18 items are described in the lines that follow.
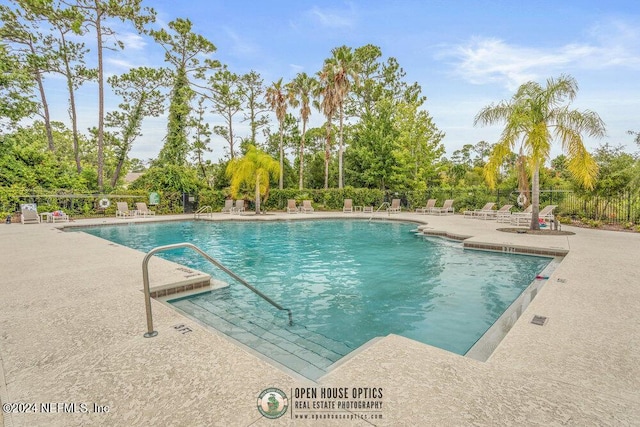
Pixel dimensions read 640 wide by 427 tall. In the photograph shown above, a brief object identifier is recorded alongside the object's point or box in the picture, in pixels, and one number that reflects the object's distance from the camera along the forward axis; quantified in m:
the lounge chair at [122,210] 17.58
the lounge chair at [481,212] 16.27
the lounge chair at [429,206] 19.81
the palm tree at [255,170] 19.44
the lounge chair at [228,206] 21.14
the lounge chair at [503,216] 14.48
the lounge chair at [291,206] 20.67
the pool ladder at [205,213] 18.53
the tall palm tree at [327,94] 22.88
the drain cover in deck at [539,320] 3.43
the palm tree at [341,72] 22.30
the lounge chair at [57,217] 15.12
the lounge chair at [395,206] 20.94
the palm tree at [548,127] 9.88
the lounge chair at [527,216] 11.91
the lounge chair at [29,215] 14.55
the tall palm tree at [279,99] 24.94
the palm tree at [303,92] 25.12
